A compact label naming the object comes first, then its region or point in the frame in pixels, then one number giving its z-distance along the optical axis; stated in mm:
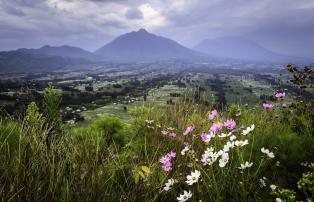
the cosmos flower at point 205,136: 2273
